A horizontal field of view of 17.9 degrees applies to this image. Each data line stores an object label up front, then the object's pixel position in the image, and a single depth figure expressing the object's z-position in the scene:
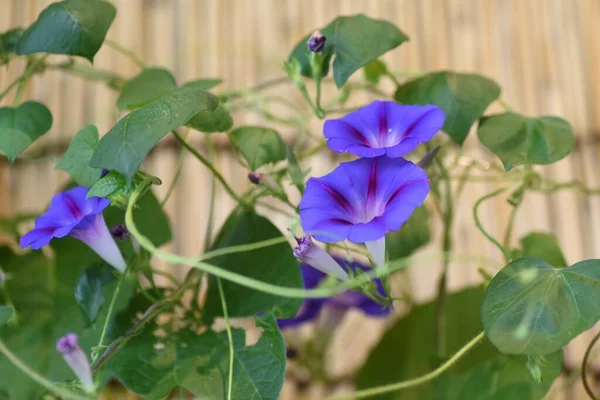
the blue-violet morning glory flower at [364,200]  0.91
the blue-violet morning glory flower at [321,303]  1.13
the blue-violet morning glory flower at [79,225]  0.96
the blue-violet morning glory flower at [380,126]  0.94
